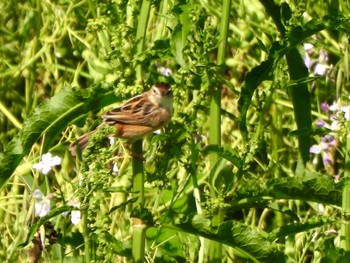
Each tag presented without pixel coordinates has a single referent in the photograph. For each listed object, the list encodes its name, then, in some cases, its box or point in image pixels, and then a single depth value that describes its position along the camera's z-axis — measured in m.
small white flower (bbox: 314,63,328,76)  9.30
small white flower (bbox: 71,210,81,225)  6.58
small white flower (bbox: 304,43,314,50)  9.00
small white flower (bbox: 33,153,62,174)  6.51
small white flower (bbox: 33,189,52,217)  6.44
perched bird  6.45
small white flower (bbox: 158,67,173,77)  9.33
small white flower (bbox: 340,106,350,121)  6.61
